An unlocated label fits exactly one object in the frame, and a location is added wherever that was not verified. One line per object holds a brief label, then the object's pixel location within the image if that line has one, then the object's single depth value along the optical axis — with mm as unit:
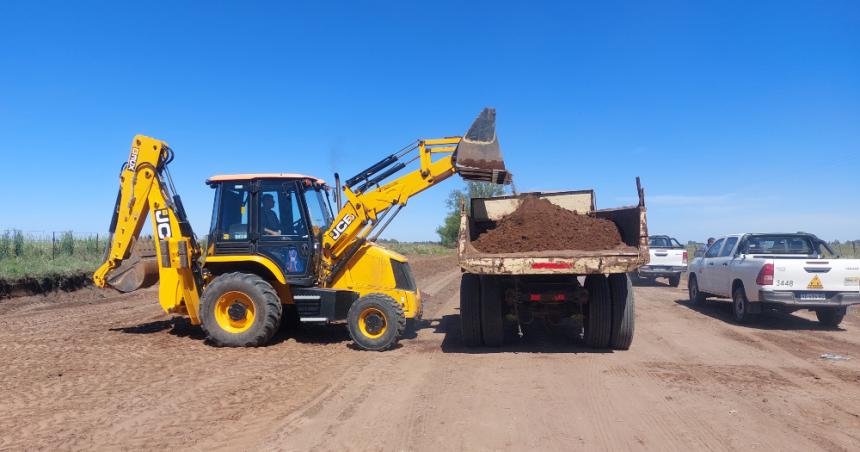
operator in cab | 9055
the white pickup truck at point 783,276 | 10289
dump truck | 7742
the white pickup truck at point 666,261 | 19391
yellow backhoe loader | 8734
